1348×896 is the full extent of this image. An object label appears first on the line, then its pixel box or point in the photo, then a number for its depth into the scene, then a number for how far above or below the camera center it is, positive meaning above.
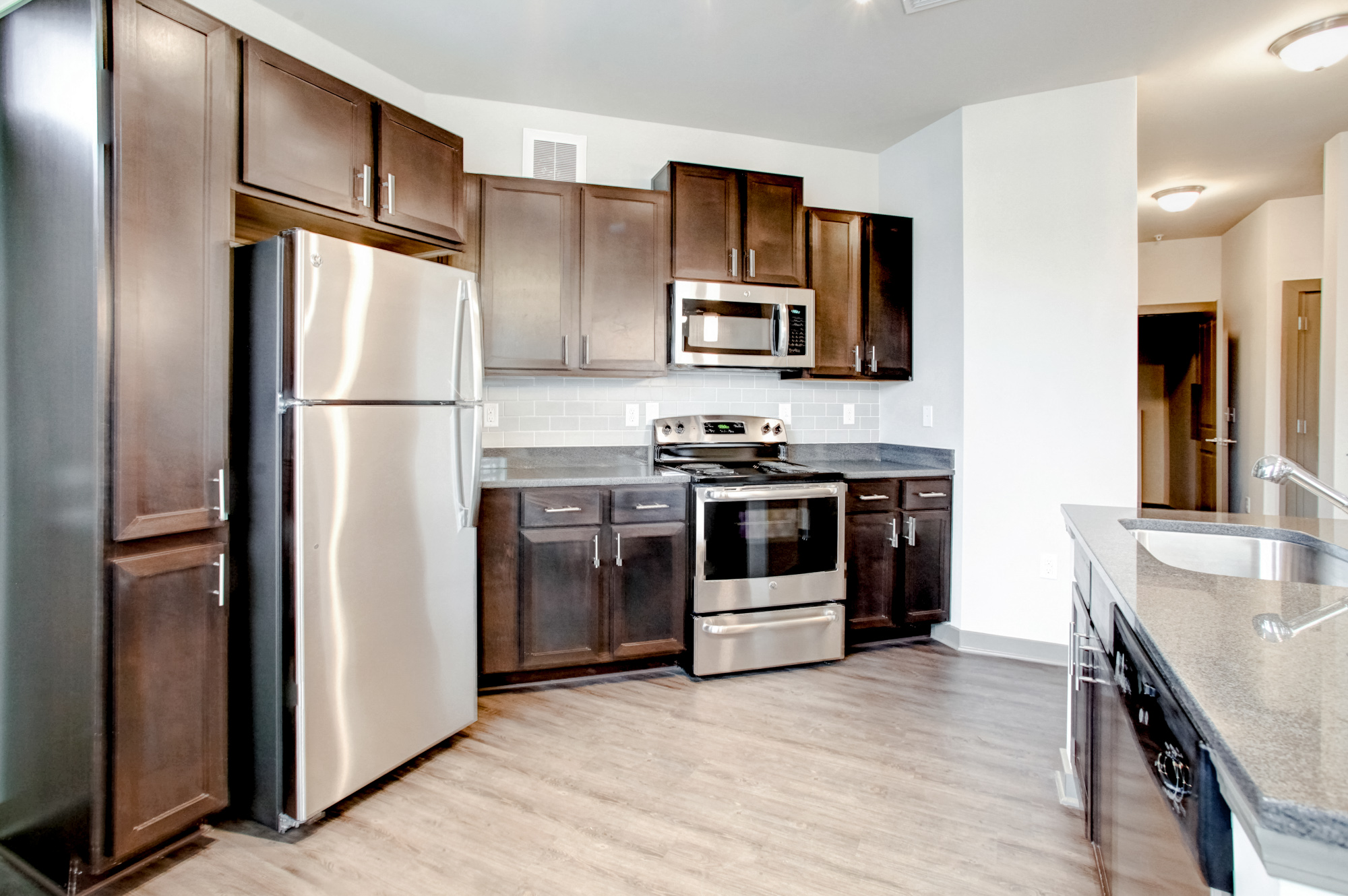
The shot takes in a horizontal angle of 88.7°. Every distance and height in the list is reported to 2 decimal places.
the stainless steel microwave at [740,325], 3.35 +0.57
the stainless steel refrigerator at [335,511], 1.92 -0.22
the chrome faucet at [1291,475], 1.19 -0.06
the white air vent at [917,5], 2.52 +1.61
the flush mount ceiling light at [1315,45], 2.64 +1.57
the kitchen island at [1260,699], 0.56 -0.27
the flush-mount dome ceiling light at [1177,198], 4.56 +1.63
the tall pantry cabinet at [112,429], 1.68 +0.02
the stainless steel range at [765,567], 3.09 -0.58
